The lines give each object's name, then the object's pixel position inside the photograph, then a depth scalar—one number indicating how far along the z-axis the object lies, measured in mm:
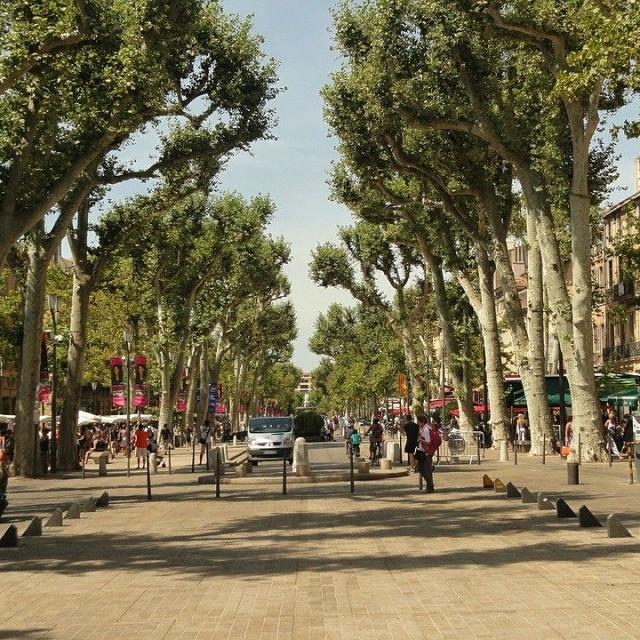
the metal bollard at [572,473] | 24047
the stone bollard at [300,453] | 30938
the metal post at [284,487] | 24016
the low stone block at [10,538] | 14898
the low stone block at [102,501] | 21781
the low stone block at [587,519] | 15508
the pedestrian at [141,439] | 35438
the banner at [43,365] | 39250
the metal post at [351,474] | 23305
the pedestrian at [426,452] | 23172
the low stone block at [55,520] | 17656
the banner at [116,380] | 37884
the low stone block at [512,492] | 21062
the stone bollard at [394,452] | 36531
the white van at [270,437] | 43375
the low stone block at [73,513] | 19036
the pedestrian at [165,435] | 48838
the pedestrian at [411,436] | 25531
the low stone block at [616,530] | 14289
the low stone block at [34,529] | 16172
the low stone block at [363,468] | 29228
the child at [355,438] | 38000
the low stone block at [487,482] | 23812
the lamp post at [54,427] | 35781
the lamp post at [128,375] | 33794
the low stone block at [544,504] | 18266
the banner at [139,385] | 35569
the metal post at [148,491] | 23359
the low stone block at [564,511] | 16906
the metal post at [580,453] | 31547
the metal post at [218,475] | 23703
